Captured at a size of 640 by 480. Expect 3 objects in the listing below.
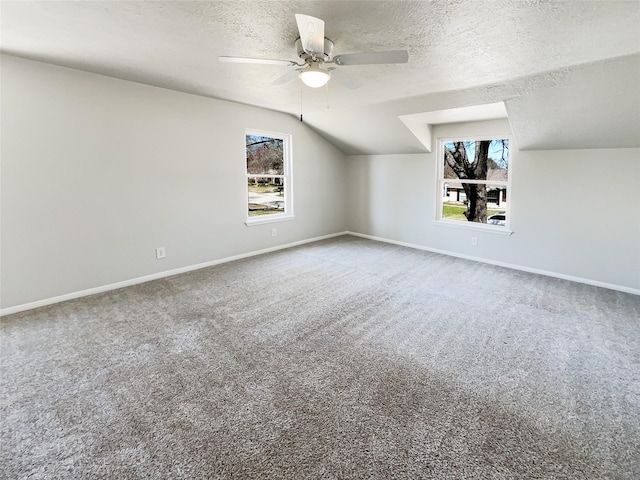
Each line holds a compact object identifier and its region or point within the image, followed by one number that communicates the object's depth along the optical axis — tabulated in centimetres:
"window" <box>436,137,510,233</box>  480
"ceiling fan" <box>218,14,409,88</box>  199
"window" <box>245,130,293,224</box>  529
